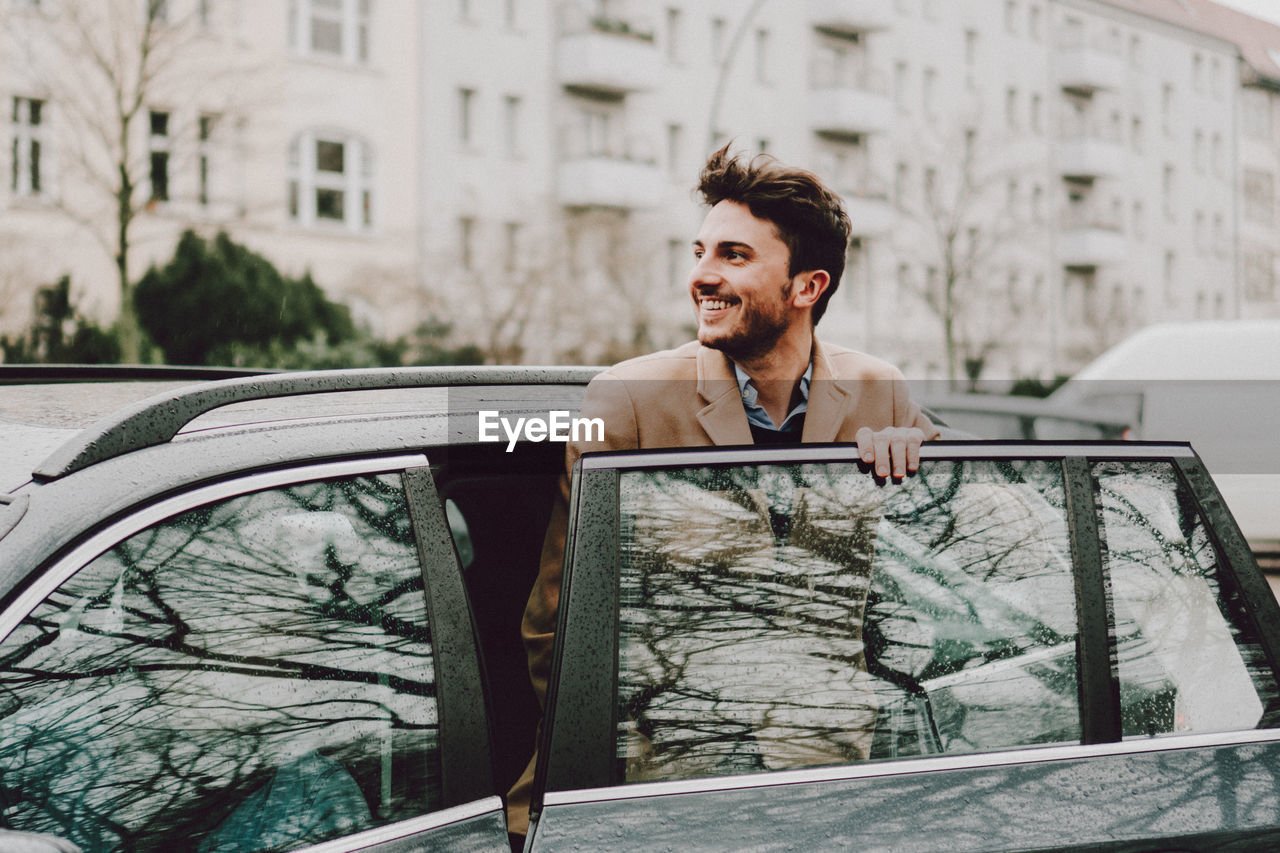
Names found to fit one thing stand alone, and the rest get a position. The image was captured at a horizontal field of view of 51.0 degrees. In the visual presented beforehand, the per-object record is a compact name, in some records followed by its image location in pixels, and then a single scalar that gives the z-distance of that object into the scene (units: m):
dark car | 1.77
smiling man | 2.52
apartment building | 24.14
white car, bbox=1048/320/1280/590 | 10.69
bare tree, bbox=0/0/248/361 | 21.98
